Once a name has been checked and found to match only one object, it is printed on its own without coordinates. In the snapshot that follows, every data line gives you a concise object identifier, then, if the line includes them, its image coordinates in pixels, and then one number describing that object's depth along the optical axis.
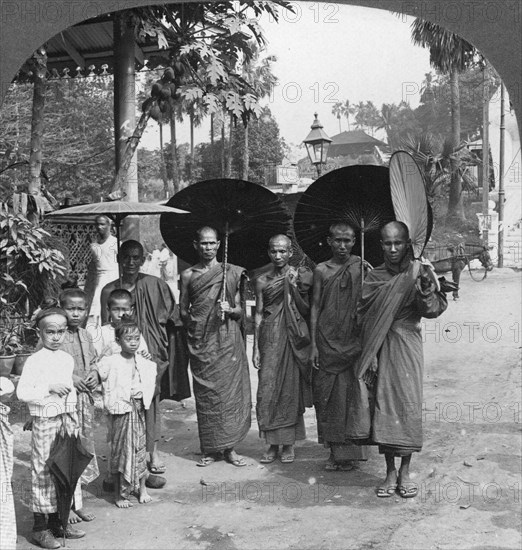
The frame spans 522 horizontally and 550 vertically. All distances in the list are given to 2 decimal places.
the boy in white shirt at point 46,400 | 3.96
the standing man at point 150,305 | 5.30
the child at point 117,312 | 4.60
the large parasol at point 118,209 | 4.75
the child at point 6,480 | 3.63
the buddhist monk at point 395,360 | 4.70
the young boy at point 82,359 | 4.49
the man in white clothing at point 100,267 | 8.03
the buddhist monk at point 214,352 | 5.49
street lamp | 10.02
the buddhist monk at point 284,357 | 5.56
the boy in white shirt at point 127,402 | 4.50
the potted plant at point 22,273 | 6.96
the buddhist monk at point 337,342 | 5.25
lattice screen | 10.17
